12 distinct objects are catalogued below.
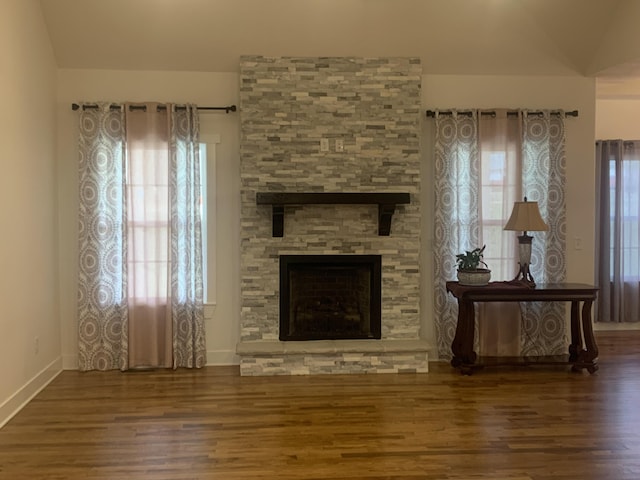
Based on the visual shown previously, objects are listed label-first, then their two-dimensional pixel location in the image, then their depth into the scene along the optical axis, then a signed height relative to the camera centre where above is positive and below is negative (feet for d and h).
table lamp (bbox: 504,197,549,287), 14.82 +0.20
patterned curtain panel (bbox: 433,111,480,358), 15.97 +1.25
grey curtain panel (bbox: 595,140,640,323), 19.70 +0.08
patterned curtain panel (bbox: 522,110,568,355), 16.19 +0.65
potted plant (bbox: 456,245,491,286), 14.79 -1.08
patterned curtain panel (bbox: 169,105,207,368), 15.25 -0.14
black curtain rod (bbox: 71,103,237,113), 15.10 +3.63
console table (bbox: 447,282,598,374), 14.49 -2.22
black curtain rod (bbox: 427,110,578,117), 15.98 +3.64
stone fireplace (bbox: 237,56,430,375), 15.28 +0.70
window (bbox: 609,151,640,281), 19.76 +0.68
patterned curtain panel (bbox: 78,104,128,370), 15.11 -0.20
